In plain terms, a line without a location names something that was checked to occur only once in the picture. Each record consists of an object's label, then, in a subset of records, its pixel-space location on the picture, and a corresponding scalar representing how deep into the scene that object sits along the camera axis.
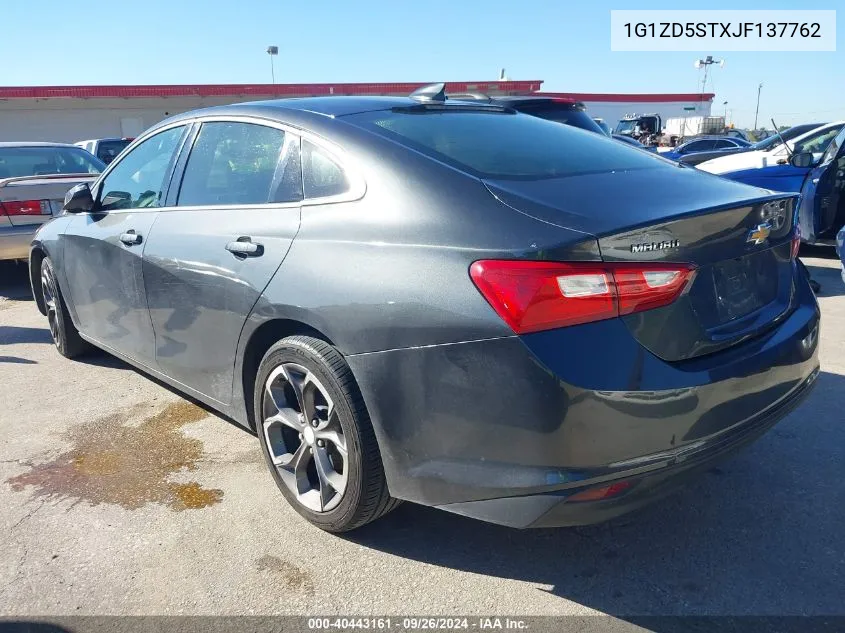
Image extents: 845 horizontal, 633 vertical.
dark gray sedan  2.03
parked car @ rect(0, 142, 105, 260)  6.93
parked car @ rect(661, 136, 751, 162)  21.93
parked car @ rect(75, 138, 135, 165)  17.70
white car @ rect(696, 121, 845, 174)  7.71
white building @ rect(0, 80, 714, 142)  34.38
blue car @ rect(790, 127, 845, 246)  6.97
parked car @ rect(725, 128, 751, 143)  29.59
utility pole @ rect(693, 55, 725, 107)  50.43
